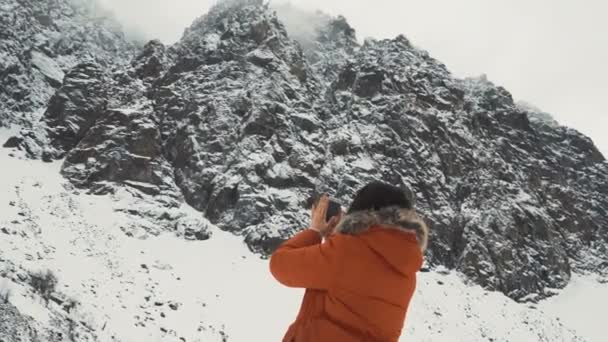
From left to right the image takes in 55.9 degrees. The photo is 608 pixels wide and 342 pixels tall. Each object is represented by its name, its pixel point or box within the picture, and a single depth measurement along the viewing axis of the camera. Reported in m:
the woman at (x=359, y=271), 2.40
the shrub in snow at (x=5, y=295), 10.66
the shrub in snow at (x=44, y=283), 16.61
